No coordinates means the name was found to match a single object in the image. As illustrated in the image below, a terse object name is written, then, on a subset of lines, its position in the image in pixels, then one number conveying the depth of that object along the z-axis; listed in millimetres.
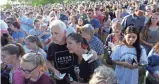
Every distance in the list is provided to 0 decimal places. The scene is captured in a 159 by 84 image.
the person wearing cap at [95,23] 6269
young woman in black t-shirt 2457
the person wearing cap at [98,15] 7585
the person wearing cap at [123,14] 7375
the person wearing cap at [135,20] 4677
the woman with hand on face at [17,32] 4053
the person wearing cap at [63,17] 7406
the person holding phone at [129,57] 3012
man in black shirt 2645
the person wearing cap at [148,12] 6351
